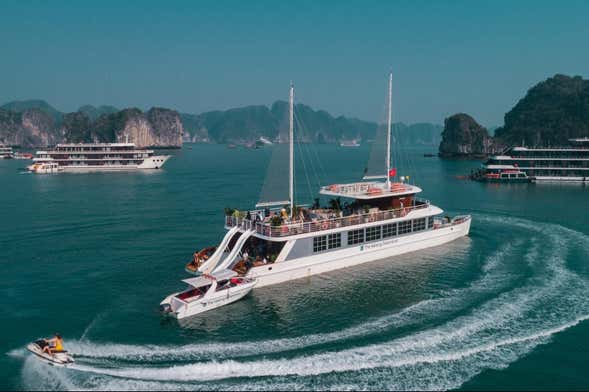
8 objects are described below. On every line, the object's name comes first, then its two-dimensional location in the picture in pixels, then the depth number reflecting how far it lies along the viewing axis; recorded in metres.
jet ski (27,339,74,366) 21.00
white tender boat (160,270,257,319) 26.31
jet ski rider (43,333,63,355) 21.14
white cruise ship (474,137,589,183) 97.25
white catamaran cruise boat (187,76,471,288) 31.89
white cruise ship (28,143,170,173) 125.25
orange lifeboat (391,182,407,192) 40.63
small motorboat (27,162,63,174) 118.56
